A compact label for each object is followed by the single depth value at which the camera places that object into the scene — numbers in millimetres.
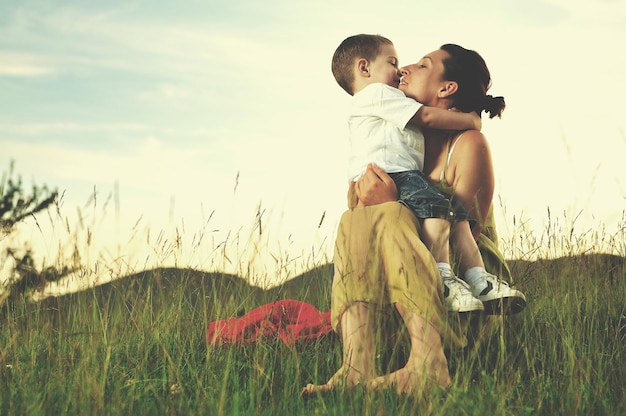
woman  2805
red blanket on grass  3447
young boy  2922
